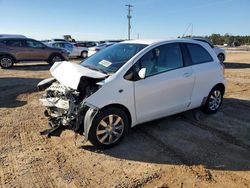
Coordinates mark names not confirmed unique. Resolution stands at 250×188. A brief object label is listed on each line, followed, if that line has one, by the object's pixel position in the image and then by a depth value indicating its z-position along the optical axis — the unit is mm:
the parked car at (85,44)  16871
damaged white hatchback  2995
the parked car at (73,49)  15691
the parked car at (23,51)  10537
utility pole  40128
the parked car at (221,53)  11419
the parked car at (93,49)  12244
